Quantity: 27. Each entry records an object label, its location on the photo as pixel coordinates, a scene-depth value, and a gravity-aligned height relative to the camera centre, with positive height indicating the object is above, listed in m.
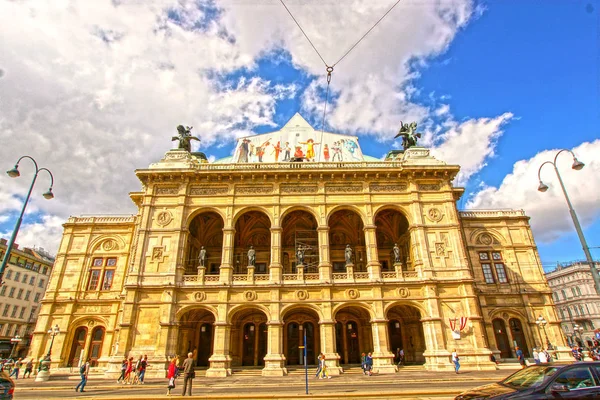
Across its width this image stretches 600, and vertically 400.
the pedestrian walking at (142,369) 17.88 -0.86
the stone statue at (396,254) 24.12 +6.20
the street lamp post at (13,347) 40.62 +0.80
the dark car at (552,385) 6.29 -0.72
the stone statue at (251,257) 24.10 +6.16
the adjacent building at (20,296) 41.19 +6.97
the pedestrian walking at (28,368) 22.83 -0.89
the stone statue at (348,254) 23.90 +6.27
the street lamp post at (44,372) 19.83 -1.02
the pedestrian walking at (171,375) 13.47 -0.89
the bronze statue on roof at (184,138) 28.73 +16.97
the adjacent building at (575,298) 57.06 +7.71
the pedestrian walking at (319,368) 19.77 -1.09
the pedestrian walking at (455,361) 19.53 -0.78
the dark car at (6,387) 9.34 -0.86
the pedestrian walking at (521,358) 21.83 -0.76
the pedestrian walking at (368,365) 20.28 -0.95
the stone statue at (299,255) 24.02 +6.24
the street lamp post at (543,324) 24.76 +1.45
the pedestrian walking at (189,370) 12.91 -0.68
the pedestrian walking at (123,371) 17.98 -0.94
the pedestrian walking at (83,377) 14.83 -1.00
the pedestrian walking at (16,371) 23.30 -1.10
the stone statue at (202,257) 24.22 +6.23
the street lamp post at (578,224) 11.78 +4.27
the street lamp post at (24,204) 12.22 +5.57
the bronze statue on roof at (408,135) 29.55 +17.41
